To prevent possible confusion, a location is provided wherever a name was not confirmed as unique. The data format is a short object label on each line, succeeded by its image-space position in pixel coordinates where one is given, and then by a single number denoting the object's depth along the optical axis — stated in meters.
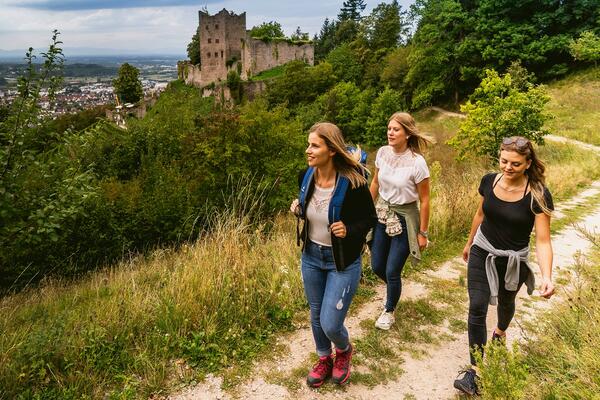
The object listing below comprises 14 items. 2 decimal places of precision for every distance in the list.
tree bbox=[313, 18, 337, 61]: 61.44
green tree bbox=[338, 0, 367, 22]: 66.73
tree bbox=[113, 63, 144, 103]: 47.78
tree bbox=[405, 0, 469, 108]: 28.56
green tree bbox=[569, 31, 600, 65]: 21.04
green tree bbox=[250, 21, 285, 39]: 52.41
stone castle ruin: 46.44
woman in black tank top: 2.51
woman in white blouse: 3.26
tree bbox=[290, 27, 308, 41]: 54.09
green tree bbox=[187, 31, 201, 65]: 54.64
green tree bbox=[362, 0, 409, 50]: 42.89
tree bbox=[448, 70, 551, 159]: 9.42
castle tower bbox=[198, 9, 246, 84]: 47.22
